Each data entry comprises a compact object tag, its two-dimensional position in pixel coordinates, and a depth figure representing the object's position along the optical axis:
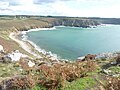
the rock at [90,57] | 11.51
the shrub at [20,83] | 4.45
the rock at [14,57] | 11.63
